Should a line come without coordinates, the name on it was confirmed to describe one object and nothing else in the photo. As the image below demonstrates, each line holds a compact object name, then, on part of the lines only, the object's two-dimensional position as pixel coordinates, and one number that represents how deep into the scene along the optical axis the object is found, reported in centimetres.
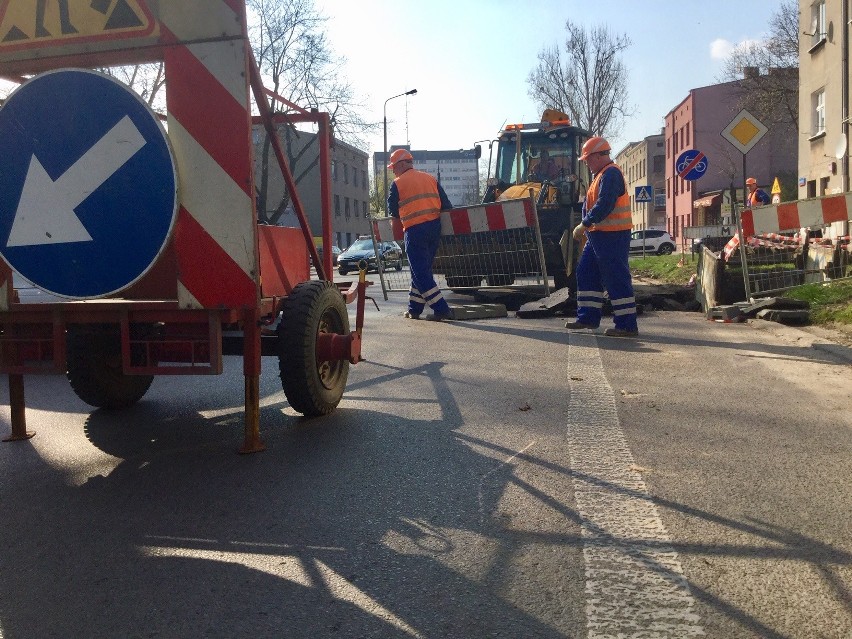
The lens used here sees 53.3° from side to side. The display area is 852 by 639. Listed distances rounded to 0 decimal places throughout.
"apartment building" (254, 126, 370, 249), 6382
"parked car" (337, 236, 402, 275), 3471
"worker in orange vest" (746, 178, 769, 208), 1809
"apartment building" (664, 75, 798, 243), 5591
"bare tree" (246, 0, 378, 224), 3700
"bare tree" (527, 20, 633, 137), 5134
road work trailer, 403
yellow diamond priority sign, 1281
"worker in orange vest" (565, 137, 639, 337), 889
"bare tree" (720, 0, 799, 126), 4312
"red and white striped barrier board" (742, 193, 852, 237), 1067
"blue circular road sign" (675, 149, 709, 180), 2138
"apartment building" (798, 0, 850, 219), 2367
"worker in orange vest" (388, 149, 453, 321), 1105
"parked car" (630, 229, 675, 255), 5132
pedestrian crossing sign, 3104
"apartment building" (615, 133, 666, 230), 8081
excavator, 1272
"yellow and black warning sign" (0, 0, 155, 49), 409
